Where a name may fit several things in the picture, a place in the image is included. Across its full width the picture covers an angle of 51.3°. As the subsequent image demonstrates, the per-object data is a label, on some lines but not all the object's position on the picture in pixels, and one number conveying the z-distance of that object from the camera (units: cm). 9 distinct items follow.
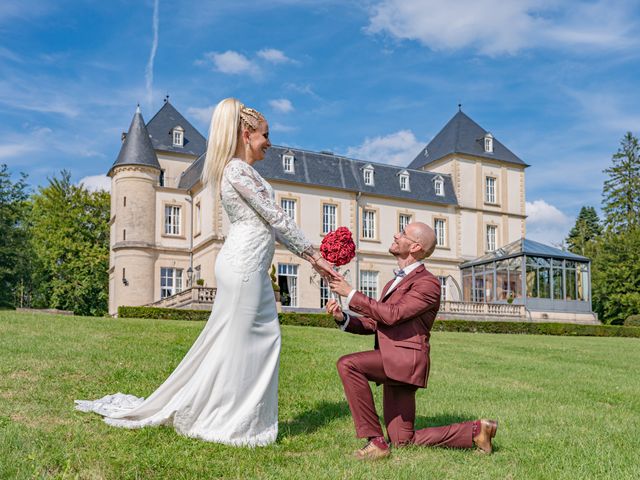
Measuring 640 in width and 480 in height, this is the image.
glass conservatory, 3316
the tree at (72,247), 4175
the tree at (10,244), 3588
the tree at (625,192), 4666
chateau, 3303
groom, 425
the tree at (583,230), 5444
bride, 454
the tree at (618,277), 3925
